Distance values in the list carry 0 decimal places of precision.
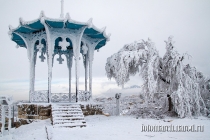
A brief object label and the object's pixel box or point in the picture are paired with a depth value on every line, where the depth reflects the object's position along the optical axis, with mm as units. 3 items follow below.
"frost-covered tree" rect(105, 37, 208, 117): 13102
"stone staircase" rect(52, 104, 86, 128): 10828
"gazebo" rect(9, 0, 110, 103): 13118
